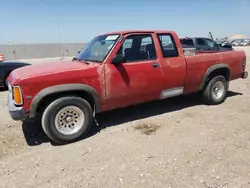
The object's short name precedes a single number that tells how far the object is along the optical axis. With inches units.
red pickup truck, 151.6
